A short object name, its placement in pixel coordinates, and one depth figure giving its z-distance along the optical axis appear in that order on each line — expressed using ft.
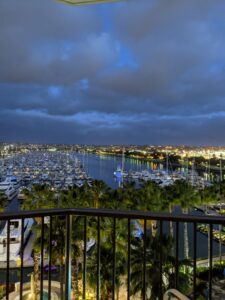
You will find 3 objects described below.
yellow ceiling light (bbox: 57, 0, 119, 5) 8.78
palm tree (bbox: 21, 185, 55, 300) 46.59
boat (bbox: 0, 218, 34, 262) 50.79
